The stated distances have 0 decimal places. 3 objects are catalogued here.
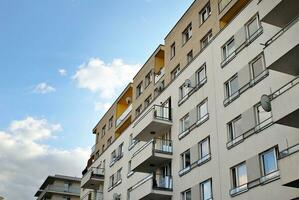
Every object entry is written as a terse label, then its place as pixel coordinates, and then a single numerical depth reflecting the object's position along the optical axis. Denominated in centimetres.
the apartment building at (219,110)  1558
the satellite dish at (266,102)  1609
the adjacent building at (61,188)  6427
